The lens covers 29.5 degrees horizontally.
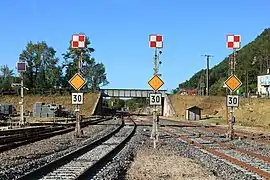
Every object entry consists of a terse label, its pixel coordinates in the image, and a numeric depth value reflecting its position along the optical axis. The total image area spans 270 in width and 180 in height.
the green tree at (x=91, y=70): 123.19
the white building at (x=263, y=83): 121.16
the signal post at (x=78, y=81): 24.95
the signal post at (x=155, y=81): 20.12
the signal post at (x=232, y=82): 24.31
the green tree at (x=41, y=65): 124.00
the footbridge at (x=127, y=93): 111.04
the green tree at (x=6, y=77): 122.34
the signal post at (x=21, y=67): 38.19
